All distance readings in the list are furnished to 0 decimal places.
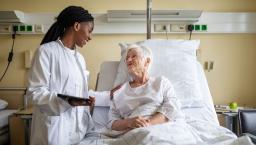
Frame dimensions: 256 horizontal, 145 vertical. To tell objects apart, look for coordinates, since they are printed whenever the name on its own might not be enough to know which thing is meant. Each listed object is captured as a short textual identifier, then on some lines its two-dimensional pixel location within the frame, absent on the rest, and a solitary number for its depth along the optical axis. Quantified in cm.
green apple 236
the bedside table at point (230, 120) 221
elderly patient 158
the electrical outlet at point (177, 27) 263
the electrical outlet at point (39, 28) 259
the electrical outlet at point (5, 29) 259
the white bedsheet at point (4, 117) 229
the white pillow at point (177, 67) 187
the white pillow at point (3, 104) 251
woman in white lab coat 136
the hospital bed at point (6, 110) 232
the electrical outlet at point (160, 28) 263
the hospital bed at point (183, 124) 129
